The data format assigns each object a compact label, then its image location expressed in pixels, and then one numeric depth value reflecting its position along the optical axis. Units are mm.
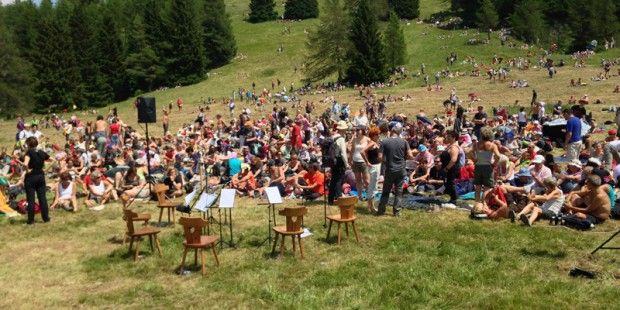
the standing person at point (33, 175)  11459
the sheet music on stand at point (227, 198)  8820
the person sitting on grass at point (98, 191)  13977
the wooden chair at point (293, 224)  8617
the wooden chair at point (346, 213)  9242
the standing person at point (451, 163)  11977
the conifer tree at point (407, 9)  86331
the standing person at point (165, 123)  31167
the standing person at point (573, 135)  13375
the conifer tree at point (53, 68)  67188
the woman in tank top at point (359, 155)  11359
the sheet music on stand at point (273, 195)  9211
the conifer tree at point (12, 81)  57812
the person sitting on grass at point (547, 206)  10070
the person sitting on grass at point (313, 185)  13062
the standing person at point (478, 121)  16156
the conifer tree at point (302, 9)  98875
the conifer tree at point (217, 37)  79938
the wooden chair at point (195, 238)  8198
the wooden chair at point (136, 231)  9200
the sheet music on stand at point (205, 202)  9359
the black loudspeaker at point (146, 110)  13477
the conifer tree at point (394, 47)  59062
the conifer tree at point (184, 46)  73750
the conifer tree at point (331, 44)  58188
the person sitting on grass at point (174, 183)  14570
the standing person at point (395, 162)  10617
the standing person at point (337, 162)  11523
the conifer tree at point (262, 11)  101188
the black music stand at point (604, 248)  7729
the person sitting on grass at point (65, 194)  13336
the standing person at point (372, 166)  11262
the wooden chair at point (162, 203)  11242
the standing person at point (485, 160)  10516
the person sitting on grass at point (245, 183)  14426
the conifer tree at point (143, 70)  73062
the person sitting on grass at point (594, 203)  9688
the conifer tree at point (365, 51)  54438
